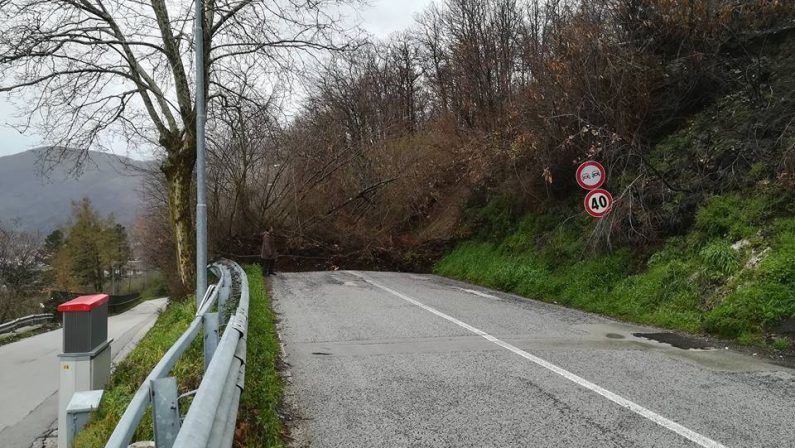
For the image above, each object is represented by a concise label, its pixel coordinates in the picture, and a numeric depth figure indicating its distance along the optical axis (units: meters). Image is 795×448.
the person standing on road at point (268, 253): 21.11
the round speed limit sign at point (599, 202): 12.54
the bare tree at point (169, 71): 14.21
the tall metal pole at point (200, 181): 10.16
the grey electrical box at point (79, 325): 6.93
